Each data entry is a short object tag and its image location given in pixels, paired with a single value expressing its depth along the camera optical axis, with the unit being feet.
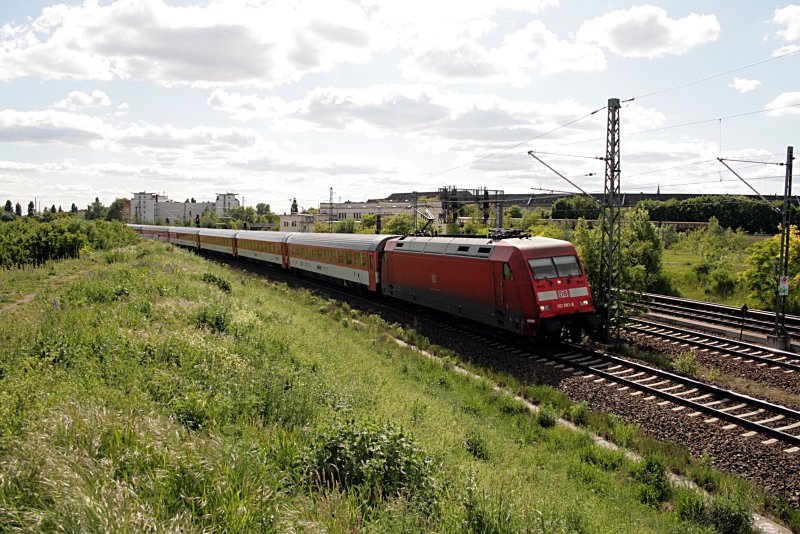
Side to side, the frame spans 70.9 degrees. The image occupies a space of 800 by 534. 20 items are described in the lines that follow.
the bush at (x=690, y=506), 27.02
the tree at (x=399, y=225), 186.15
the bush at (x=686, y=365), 50.19
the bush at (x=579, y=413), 39.52
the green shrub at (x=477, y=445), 30.27
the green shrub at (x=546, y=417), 38.88
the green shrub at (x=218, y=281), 75.44
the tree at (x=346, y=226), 230.48
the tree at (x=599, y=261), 68.33
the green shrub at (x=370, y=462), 20.48
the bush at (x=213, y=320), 43.52
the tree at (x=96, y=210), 479.41
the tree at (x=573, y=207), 272.92
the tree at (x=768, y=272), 96.43
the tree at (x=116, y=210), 505.25
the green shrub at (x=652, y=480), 28.91
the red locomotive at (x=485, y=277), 56.24
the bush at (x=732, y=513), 25.81
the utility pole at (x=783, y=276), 66.95
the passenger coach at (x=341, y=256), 91.81
